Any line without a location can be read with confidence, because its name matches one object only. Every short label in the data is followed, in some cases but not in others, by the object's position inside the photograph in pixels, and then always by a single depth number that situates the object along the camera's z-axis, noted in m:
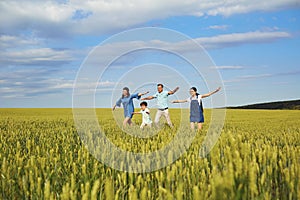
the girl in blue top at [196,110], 8.36
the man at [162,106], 8.79
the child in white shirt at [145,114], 9.98
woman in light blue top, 5.87
